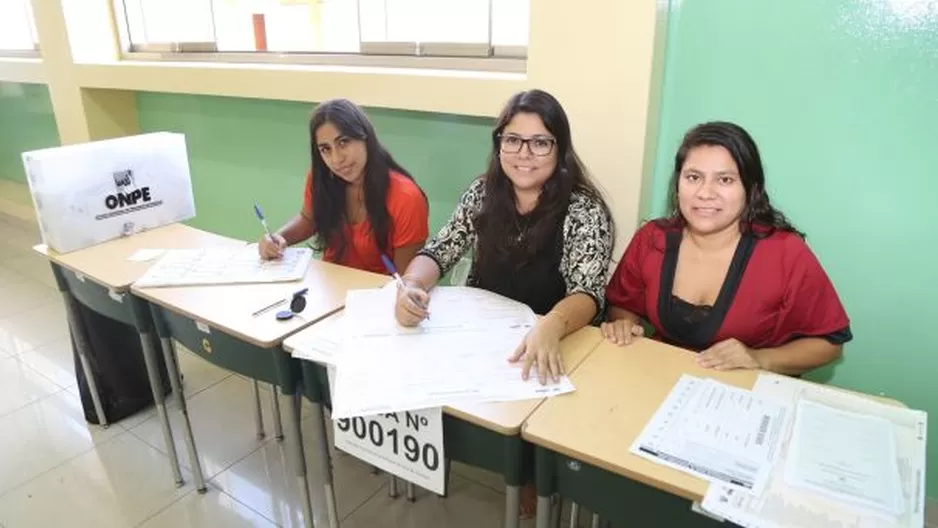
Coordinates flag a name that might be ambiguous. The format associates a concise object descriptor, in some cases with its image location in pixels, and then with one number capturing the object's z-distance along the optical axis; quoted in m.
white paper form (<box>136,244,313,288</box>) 1.84
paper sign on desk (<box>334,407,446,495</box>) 1.25
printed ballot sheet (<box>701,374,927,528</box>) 0.90
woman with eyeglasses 1.58
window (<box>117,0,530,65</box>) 2.30
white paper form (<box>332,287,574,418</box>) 1.20
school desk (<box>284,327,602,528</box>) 1.15
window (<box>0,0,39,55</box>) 4.33
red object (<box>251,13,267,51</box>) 2.97
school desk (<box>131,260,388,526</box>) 1.54
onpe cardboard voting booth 2.01
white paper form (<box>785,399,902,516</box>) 0.94
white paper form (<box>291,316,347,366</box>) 1.39
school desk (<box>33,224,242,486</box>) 1.88
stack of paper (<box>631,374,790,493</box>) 1.00
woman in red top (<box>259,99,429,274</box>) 2.00
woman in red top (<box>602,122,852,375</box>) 1.41
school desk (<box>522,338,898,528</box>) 1.02
